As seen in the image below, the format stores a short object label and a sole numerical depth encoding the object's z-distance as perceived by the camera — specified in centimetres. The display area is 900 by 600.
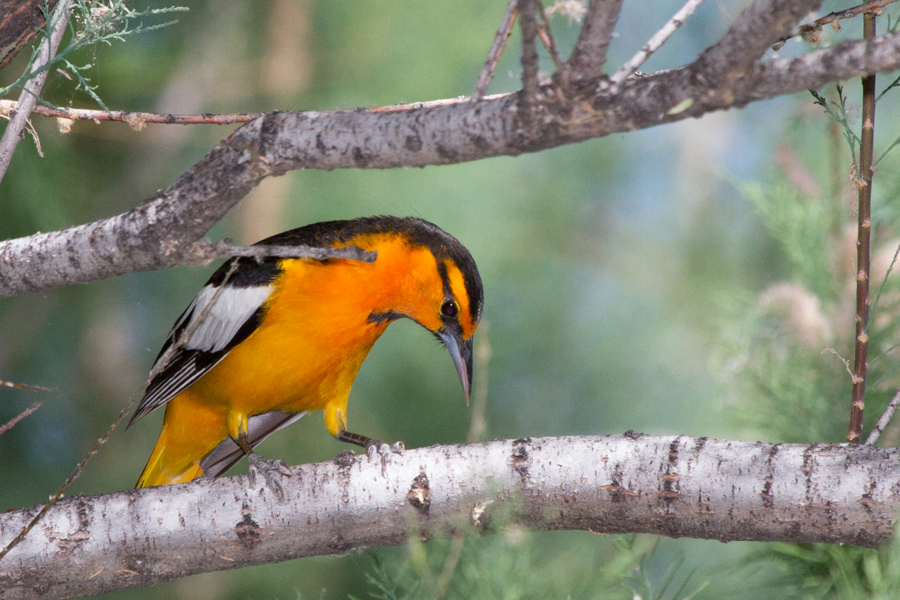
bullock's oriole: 386
